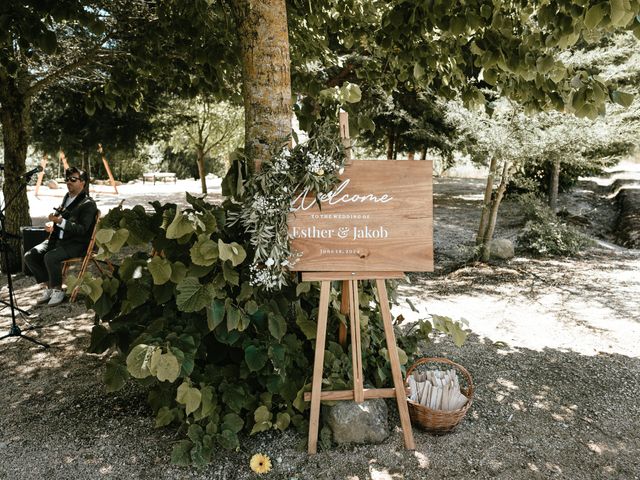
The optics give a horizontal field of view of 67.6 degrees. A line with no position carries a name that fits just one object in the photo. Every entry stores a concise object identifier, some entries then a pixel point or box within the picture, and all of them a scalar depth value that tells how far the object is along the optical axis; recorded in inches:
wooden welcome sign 106.6
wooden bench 1084.6
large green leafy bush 103.0
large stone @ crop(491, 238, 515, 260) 315.6
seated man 213.0
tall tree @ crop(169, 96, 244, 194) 757.9
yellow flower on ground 102.0
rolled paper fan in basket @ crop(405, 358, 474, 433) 115.0
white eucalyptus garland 104.2
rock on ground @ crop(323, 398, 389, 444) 112.0
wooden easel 108.0
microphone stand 167.2
